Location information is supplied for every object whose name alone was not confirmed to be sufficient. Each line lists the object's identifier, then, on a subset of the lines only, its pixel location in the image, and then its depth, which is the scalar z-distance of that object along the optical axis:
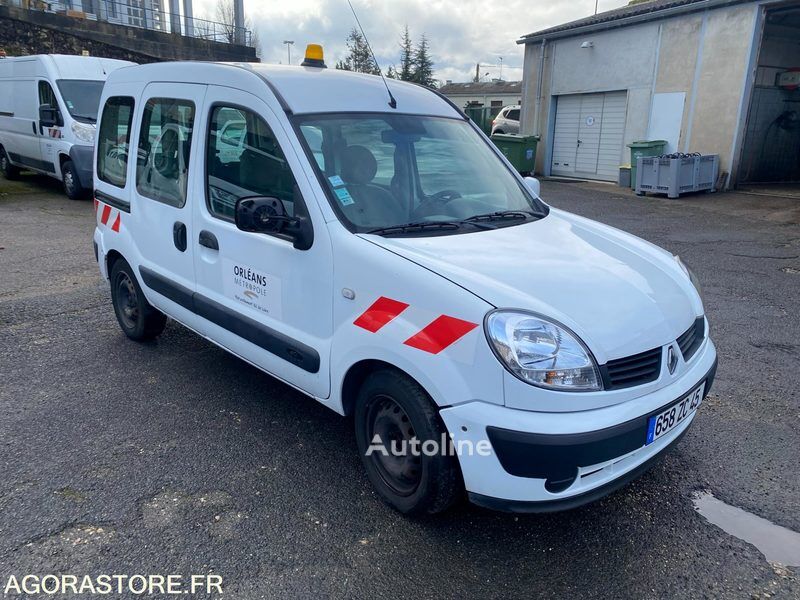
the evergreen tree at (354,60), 39.25
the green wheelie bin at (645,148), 14.17
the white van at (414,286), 2.24
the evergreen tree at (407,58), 52.59
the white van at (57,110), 10.70
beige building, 13.28
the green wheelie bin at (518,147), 17.08
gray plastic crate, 12.98
